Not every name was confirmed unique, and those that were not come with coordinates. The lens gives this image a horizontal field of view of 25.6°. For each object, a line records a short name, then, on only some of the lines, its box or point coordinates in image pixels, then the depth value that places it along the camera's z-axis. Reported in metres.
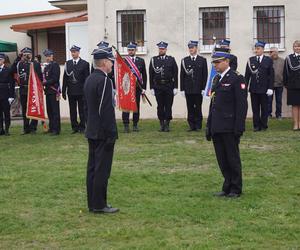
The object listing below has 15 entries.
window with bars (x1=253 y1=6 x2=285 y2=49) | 18.12
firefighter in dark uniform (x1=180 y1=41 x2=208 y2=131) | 15.10
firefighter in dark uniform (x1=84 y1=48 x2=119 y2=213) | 7.57
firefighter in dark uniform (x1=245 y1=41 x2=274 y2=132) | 14.77
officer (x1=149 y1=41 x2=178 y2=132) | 15.09
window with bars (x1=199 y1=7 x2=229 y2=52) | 18.31
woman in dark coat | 14.79
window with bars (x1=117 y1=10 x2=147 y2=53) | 18.64
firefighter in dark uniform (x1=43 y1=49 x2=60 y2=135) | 15.42
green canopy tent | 23.89
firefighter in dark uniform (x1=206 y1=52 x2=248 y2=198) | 8.30
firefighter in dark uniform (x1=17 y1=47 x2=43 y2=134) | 15.55
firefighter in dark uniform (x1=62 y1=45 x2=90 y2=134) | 15.10
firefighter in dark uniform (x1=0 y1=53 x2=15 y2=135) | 15.59
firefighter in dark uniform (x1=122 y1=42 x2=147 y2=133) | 15.20
